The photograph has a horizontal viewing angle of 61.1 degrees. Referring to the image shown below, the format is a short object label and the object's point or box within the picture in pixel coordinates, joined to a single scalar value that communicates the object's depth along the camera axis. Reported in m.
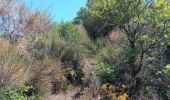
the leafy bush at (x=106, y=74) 5.91
